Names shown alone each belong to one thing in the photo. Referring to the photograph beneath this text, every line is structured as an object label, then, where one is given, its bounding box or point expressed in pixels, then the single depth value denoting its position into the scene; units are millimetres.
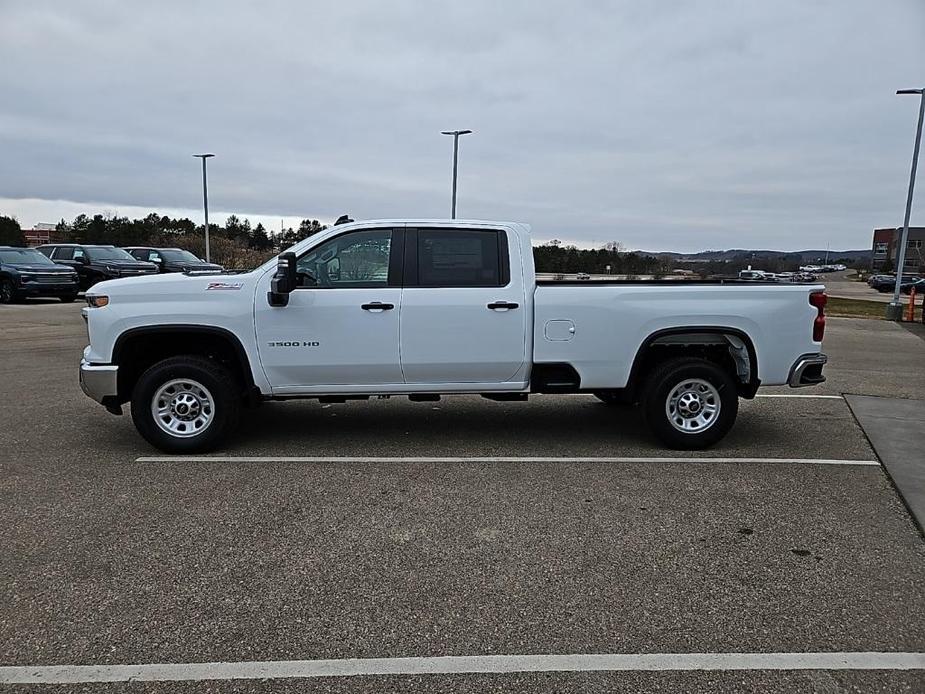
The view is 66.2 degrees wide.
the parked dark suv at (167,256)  25570
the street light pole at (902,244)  20828
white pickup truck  5691
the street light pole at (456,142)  30914
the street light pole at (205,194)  40356
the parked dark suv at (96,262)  23594
